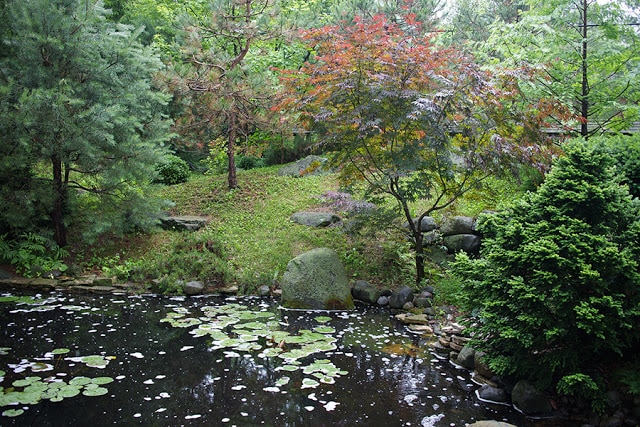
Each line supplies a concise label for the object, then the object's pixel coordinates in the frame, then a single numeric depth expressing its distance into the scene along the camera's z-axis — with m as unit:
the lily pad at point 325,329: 6.65
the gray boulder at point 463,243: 8.90
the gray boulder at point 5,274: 8.62
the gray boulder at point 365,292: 8.23
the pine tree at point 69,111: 8.28
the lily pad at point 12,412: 4.09
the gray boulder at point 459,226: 9.07
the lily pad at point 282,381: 4.92
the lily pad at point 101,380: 4.81
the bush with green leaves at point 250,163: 15.55
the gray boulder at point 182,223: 10.82
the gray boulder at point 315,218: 10.55
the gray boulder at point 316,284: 7.89
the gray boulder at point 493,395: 4.79
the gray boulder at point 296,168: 13.63
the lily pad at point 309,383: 4.89
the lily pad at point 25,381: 4.67
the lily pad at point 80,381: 4.74
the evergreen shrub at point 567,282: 4.23
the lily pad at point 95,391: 4.56
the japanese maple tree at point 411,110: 7.48
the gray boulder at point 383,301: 8.16
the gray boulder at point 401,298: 8.01
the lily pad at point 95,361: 5.25
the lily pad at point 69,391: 4.50
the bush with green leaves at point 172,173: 14.30
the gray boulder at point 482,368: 5.18
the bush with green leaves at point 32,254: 8.86
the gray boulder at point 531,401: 4.53
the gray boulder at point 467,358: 5.57
